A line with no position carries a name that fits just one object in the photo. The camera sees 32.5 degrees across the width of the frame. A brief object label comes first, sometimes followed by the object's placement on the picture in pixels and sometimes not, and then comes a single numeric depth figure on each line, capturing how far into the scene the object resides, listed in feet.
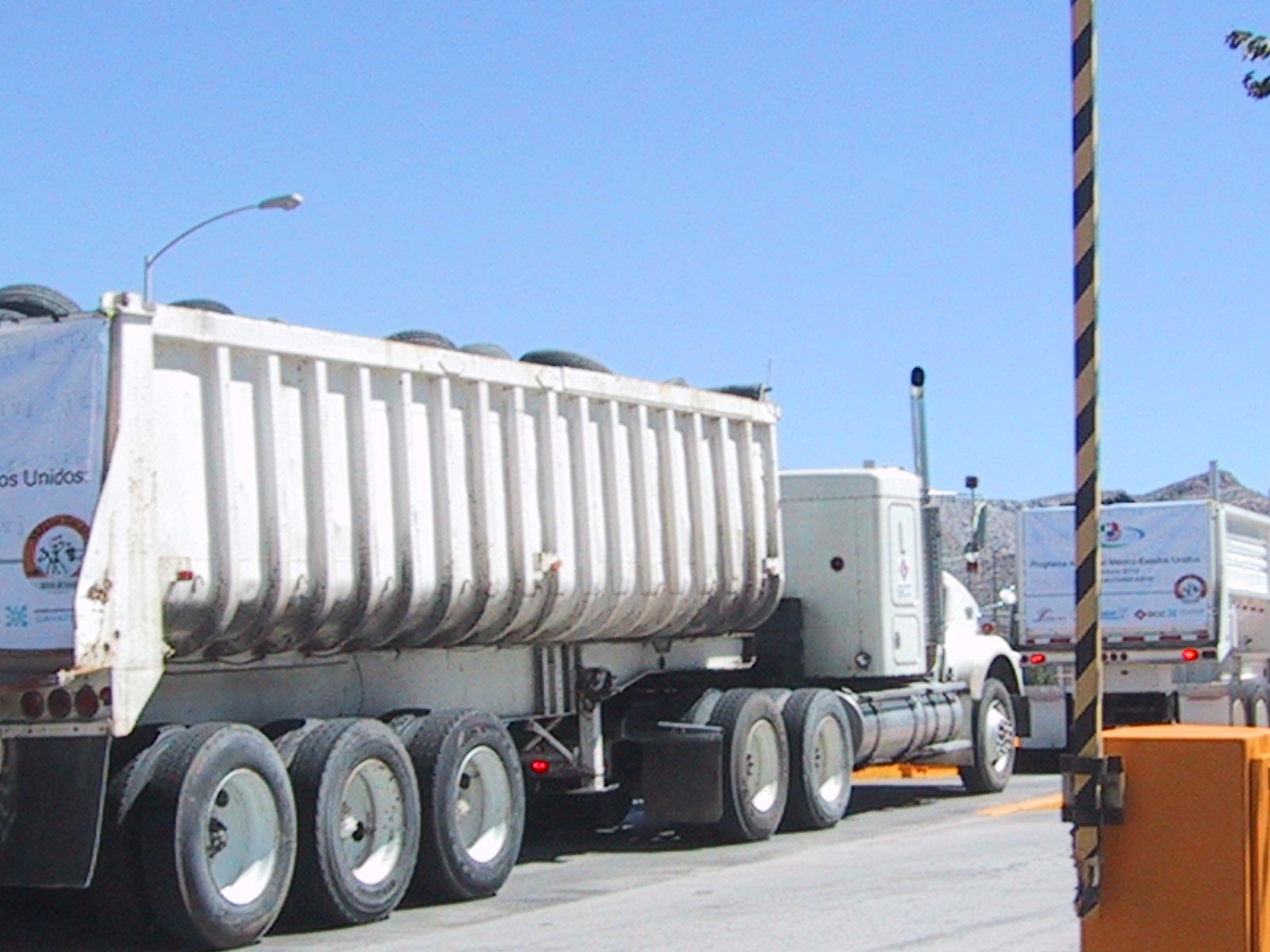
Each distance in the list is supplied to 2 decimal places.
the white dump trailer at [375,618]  34.65
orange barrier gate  24.44
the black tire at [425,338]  43.65
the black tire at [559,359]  47.60
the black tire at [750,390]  54.95
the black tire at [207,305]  38.24
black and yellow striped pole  24.22
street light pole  92.43
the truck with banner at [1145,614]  77.61
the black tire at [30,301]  38.65
